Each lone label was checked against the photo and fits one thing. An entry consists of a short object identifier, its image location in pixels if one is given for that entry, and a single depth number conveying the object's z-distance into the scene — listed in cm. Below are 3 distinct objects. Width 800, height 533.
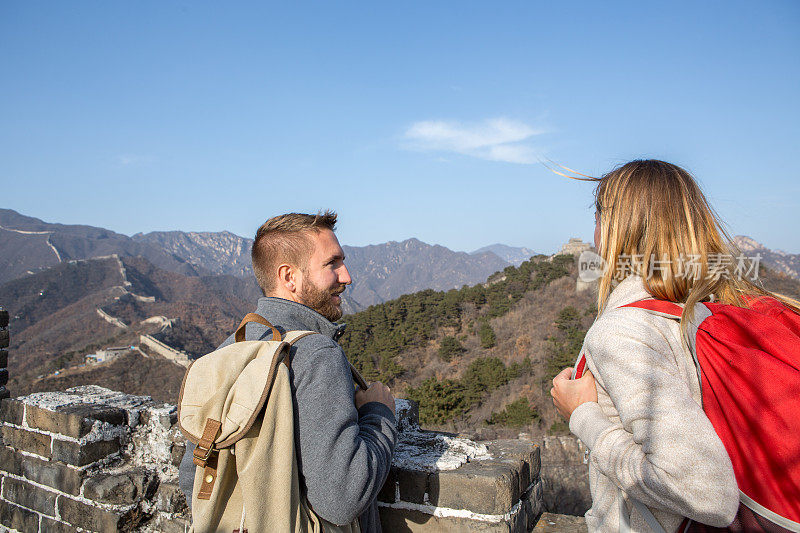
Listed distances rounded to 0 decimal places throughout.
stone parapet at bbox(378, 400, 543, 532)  160
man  125
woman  95
